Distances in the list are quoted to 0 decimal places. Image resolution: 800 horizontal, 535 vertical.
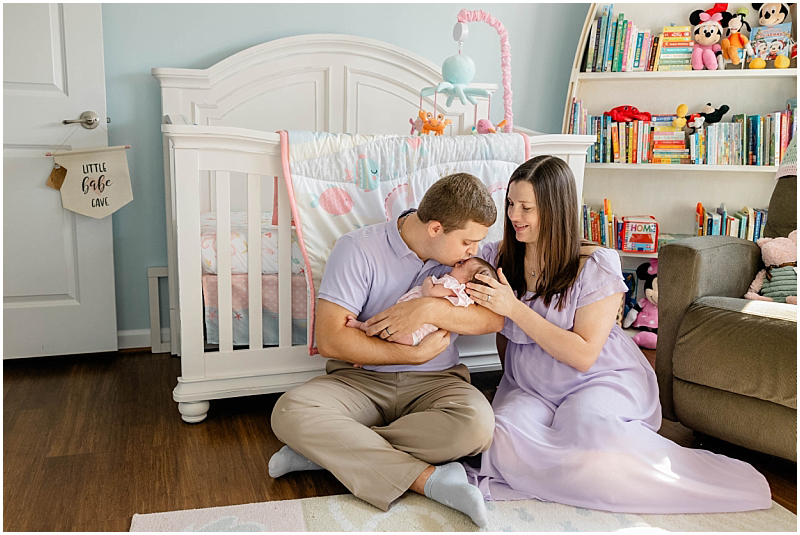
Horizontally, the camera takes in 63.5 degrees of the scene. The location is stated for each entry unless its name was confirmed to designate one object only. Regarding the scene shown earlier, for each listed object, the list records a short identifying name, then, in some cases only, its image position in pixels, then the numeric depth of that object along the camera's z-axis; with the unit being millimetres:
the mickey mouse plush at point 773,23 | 2689
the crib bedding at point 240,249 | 1805
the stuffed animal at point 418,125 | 2271
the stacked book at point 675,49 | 2746
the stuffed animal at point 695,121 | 2771
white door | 2205
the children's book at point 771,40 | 2701
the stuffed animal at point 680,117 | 2781
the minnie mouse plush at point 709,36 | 2707
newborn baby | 1555
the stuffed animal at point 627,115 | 2812
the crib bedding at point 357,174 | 1794
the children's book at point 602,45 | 2734
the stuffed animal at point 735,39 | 2703
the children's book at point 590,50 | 2737
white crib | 1730
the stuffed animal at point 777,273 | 1833
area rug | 1323
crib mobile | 2123
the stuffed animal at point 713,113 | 2791
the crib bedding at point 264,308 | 1831
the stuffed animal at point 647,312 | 2740
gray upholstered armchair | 1521
